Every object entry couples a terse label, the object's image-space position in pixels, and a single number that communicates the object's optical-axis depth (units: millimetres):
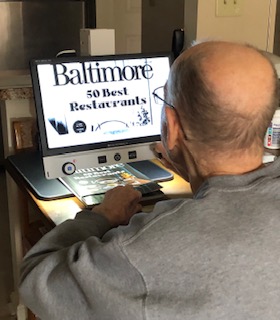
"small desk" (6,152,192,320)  1562
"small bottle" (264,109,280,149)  1960
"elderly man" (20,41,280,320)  933
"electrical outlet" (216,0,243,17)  2207
